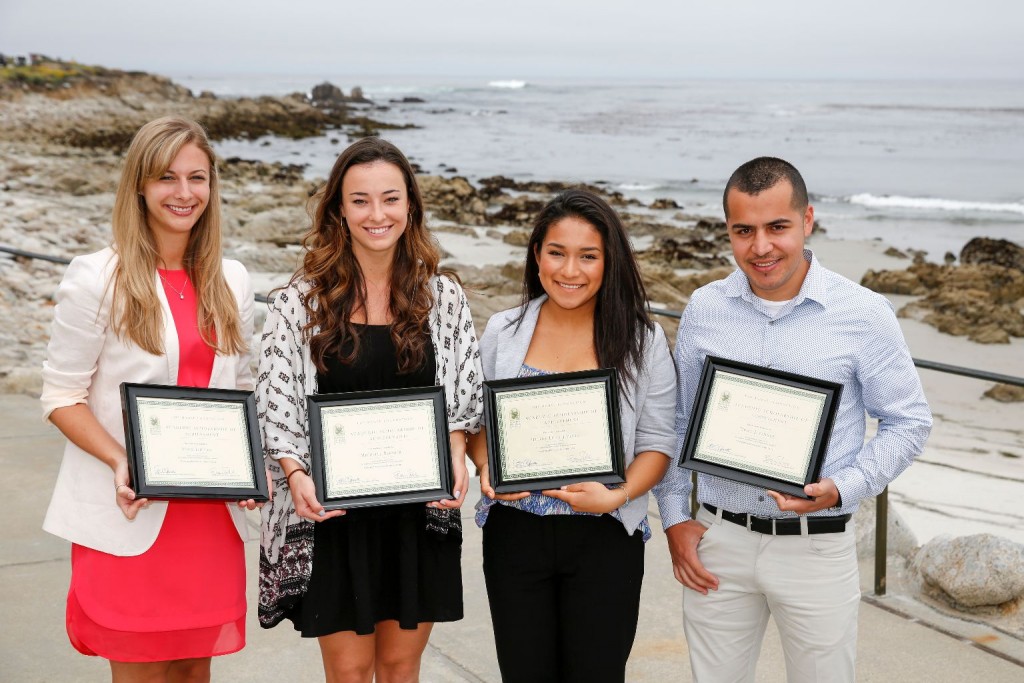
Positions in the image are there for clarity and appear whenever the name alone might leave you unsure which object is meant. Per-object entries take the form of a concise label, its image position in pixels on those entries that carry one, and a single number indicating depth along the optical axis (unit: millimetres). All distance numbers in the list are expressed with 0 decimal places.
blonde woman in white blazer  2869
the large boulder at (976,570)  4863
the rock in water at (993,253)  22938
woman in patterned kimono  2900
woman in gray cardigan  2926
